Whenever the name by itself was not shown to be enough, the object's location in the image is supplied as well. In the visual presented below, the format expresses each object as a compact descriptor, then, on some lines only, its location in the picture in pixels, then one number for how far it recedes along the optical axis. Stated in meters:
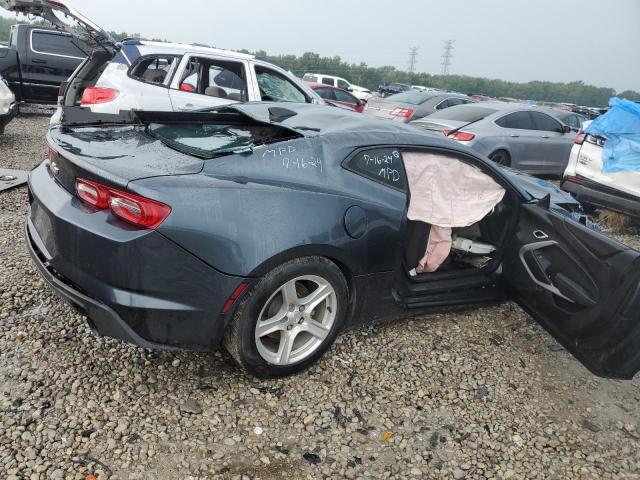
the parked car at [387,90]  31.10
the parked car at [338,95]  14.47
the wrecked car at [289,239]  2.16
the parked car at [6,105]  7.39
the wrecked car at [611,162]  5.75
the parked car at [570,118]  11.41
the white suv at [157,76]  5.78
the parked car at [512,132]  8.02
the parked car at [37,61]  10.20
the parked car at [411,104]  11.21
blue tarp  5.79
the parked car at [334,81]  26.33
